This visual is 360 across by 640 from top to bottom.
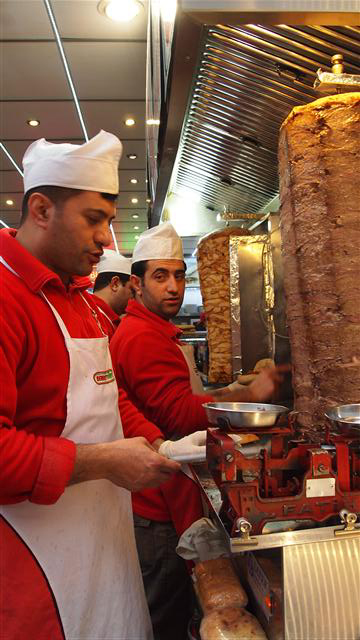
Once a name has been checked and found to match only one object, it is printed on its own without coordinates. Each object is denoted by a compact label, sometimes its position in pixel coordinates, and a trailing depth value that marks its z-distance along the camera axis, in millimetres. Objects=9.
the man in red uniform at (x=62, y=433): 1226
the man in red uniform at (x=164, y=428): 2201
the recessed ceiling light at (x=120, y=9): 3754
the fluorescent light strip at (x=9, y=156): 6717
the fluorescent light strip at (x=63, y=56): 3818
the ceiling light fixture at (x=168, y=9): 1452
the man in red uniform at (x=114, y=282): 4184
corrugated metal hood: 1592
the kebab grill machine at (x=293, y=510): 1125
